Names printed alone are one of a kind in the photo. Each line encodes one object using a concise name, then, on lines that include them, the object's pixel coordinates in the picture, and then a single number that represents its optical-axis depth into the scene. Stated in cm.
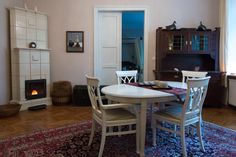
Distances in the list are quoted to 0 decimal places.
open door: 502
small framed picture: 497
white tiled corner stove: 423
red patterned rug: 235
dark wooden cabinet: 445
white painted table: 222
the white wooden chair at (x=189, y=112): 218
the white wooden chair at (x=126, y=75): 348
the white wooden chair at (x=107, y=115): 221
